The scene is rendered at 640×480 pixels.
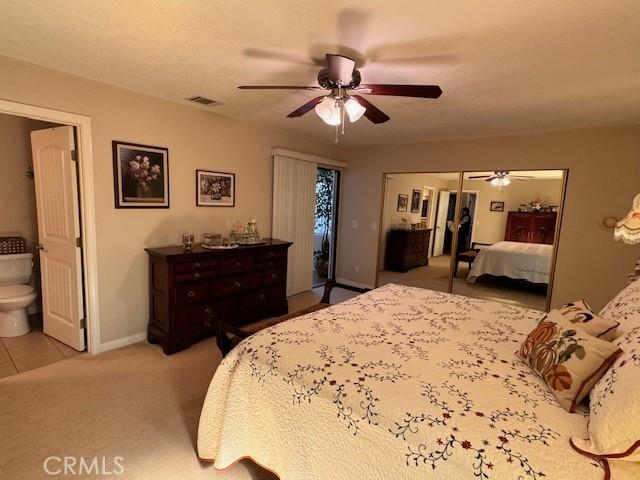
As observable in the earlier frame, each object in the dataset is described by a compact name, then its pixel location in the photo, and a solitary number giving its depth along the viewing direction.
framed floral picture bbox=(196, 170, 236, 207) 3.55
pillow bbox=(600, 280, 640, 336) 1.51
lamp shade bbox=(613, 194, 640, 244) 1.94
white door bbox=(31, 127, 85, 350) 2.76
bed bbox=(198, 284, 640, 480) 1.03
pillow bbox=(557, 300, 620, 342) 1.48
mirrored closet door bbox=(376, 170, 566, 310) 3.98
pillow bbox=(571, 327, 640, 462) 0.93
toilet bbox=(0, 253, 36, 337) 3.07
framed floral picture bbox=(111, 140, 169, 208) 2.91
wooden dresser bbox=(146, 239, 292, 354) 2.96
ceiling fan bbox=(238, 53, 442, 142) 1.80
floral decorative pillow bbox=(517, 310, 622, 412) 1.24
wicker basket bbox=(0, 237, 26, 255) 3.30
